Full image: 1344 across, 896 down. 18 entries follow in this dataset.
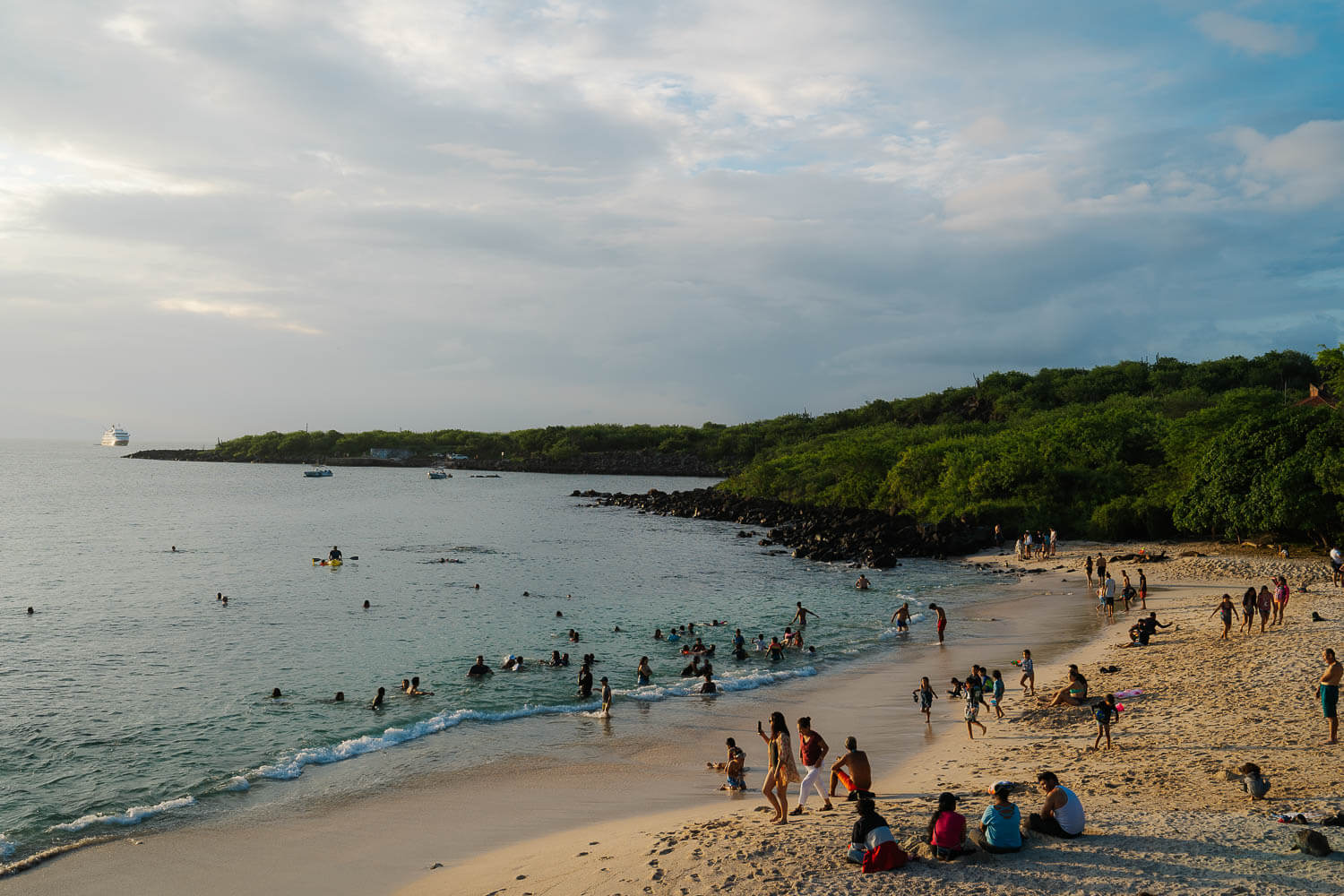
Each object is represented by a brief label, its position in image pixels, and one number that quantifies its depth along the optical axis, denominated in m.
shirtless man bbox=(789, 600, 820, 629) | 31.91
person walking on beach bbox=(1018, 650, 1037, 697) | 20.75
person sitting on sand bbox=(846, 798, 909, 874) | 10.59
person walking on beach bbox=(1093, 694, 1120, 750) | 15.48
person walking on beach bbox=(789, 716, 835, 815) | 13.02
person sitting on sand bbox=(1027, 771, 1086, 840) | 10.99
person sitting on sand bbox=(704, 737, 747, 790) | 15.41
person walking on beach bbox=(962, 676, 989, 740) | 17.84
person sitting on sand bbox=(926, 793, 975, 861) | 10.68
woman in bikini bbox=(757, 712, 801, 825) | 12.85
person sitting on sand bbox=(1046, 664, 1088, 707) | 18.61
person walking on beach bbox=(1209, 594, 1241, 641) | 23.06
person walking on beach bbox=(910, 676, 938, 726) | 19.05
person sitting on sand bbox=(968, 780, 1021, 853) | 10.78
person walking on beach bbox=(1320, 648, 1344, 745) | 14.50
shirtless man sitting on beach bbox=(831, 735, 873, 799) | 13.08
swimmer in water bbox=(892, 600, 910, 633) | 30.73
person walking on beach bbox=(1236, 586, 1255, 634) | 23.64
